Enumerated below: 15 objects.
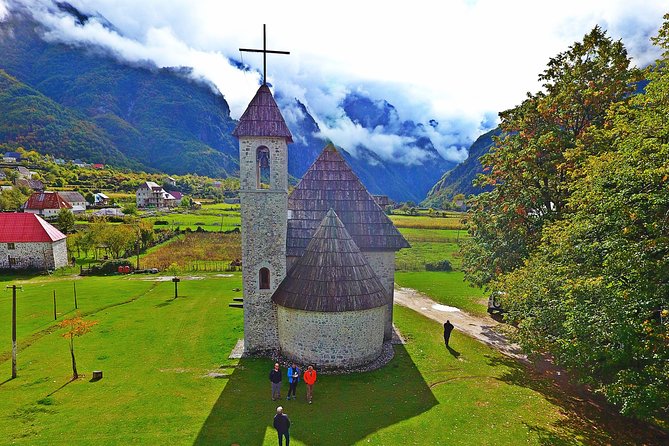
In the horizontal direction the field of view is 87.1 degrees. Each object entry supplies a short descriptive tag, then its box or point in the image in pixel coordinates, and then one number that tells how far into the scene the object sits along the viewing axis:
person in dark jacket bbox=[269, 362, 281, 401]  14.77
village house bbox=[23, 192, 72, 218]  74.38
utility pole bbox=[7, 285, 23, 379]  16.73
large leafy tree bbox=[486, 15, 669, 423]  10.78
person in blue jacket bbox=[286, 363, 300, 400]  14.99
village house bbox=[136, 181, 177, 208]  115.69
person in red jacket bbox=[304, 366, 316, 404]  14.69
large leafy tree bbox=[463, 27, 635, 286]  19.12
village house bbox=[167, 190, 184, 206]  125.81
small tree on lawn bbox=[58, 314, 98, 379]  16.78
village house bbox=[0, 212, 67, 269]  42.47
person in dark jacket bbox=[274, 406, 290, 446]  11.40
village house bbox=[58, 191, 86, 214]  88.30
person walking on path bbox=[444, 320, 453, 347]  21.03
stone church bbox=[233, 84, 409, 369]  17.59
